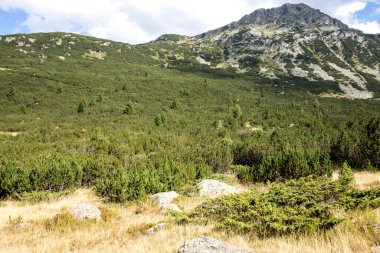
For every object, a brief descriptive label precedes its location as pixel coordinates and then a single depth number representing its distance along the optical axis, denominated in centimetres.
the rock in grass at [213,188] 1440
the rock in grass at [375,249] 405
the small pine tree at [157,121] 5272
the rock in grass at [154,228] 701
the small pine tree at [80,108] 5766
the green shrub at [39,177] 1731
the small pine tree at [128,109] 5971
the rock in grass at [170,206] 1098
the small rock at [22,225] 843
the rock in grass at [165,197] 1227
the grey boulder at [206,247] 441
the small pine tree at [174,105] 6625
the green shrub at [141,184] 1428
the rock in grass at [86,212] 920
